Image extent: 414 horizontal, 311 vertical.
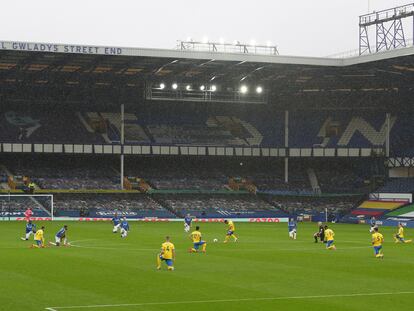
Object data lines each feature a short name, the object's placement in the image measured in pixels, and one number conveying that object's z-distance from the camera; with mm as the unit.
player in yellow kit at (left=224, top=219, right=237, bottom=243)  56000
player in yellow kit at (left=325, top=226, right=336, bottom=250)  50844
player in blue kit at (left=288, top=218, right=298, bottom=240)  61094
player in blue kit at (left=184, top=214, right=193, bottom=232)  68312
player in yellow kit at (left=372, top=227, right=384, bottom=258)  44094
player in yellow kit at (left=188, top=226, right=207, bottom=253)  46875
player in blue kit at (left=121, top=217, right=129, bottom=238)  60188
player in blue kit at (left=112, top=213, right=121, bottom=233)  65594
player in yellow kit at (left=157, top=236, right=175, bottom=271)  35688
